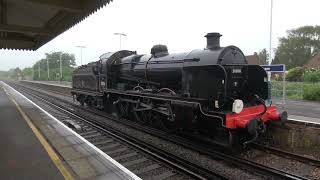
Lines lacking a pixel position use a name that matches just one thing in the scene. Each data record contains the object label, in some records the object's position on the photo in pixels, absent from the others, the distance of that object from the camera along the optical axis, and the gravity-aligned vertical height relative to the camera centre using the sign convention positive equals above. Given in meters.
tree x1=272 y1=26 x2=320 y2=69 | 72.06 +5.79
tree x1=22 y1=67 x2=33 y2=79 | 131.52 +0.26
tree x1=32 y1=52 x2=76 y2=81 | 96.68 +3.20
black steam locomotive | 8.95 -0.63
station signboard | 15.12 +0.27
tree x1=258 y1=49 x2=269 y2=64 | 87.54 +5.60
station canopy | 9.95 +2.18
